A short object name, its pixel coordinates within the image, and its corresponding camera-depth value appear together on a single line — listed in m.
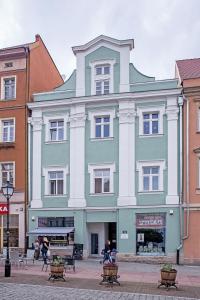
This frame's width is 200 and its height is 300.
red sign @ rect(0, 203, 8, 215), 26.36
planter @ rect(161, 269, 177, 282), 16.77
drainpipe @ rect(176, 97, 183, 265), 28.81
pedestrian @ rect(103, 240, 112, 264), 25.45
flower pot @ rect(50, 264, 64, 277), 18.22
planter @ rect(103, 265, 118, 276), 17.38
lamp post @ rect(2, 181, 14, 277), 21.21
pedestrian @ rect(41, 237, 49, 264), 26.76
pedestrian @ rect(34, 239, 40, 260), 29.19
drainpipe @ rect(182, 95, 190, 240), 28.88
